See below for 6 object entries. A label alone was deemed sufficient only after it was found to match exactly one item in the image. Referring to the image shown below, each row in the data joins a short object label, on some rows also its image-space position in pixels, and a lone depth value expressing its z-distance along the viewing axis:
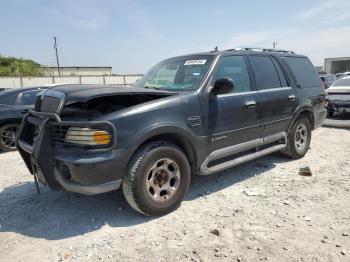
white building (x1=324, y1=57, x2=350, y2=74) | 54.38
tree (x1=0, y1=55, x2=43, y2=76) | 45.39
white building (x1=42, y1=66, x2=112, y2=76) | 68.75
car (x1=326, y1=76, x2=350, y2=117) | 10.45
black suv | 3.31
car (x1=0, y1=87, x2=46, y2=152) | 7.39
